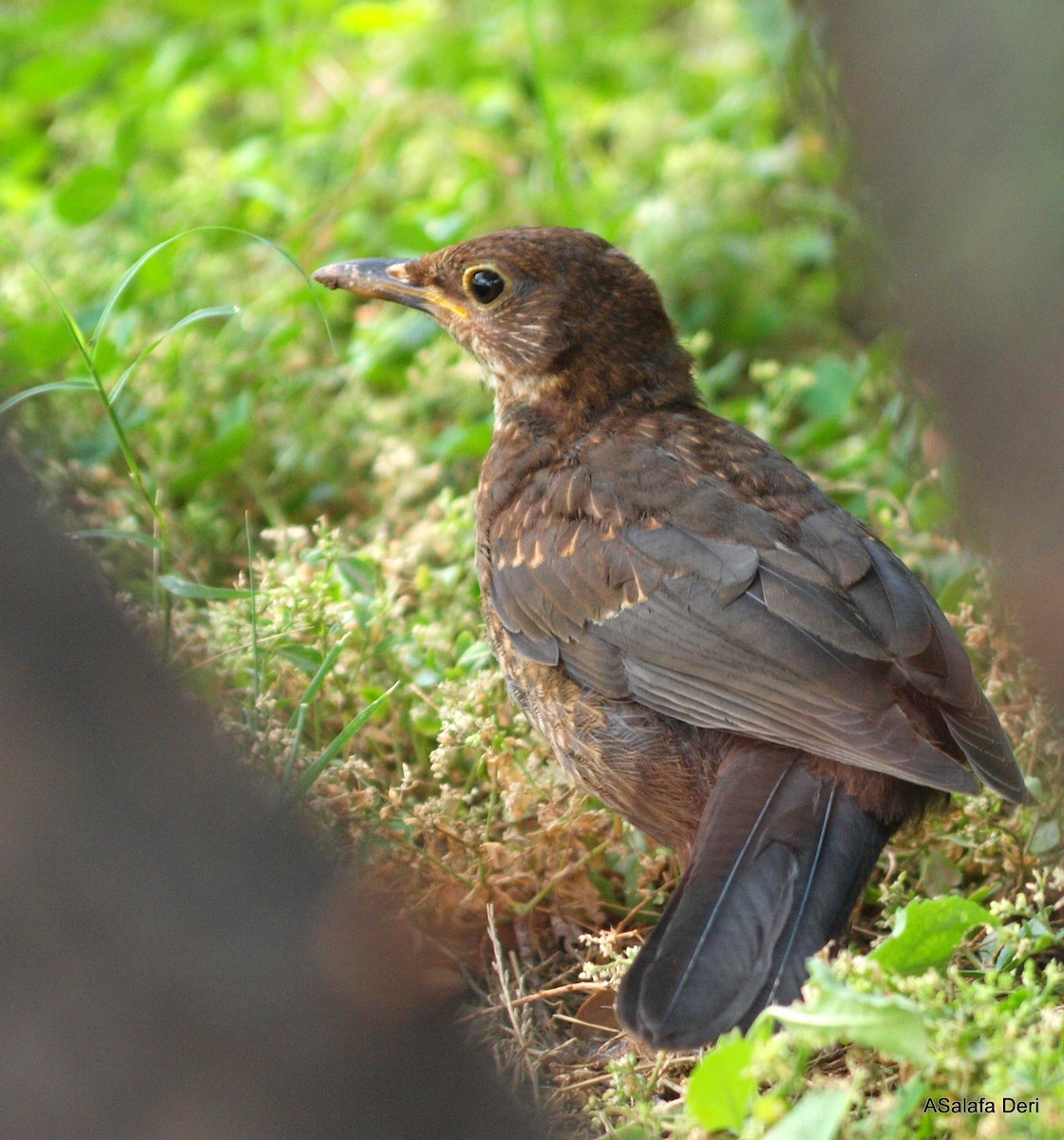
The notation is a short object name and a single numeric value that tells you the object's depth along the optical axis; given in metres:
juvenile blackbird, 5.14
